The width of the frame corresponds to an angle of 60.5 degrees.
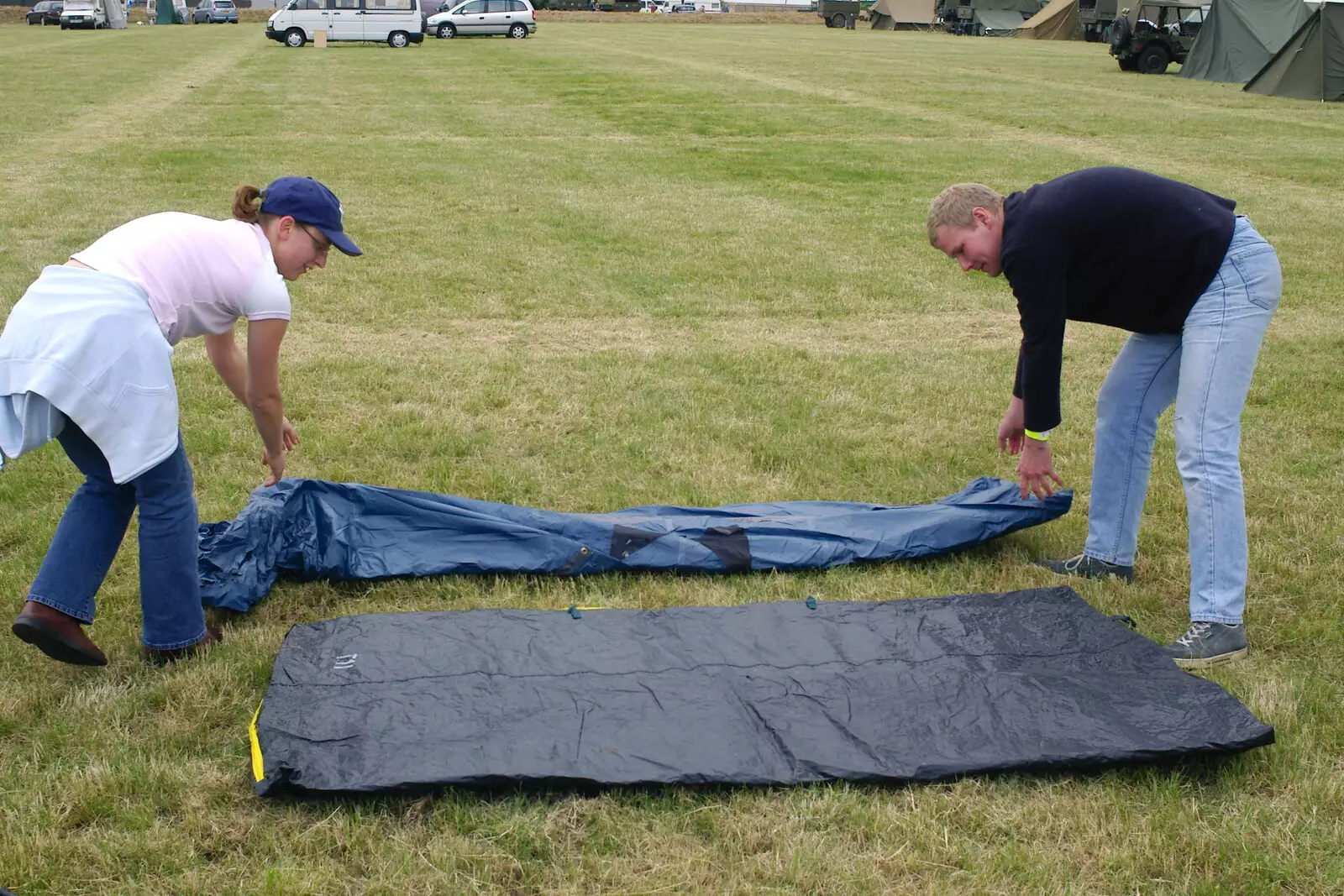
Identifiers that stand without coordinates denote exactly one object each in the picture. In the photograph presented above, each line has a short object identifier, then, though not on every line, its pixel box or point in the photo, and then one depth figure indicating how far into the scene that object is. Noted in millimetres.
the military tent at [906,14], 49375
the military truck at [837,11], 49938
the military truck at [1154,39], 26000
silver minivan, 33969
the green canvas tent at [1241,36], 22594
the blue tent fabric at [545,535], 3900
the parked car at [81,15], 41094
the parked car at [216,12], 45312
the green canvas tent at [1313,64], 19562
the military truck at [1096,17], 40288
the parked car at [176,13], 47469
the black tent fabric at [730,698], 2838
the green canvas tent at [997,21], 47219
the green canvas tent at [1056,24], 42000
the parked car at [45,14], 43906
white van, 30500
